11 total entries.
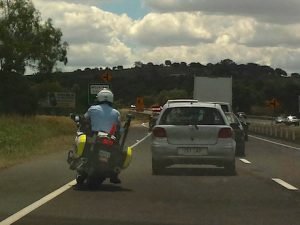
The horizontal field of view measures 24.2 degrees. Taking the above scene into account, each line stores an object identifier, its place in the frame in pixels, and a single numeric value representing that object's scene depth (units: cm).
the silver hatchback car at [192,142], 1612
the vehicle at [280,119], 8300
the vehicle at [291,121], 7759
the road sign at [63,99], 4459
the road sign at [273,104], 5774
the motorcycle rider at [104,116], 1293
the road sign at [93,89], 3192
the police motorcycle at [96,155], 1262
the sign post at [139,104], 7469
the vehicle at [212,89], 4287
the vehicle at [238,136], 2339
